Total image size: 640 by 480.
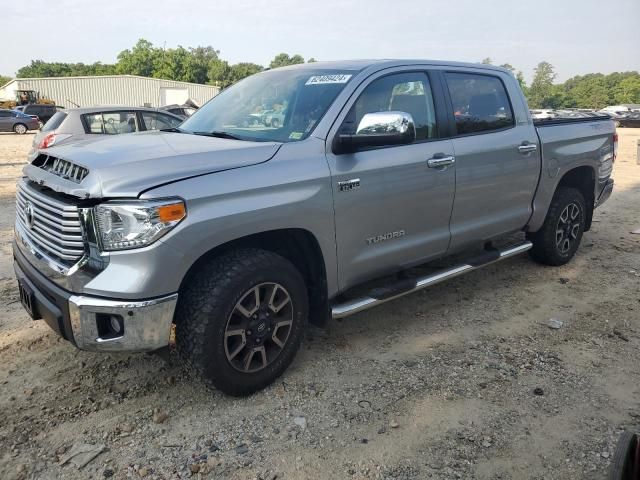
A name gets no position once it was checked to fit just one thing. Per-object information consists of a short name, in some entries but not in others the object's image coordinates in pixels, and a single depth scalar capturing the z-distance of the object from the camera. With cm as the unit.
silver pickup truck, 255
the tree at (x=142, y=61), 8238
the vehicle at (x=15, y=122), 2861
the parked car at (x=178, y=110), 1792
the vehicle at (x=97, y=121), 966
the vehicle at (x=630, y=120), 3400
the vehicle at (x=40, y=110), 3312
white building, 5122
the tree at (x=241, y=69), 8456
